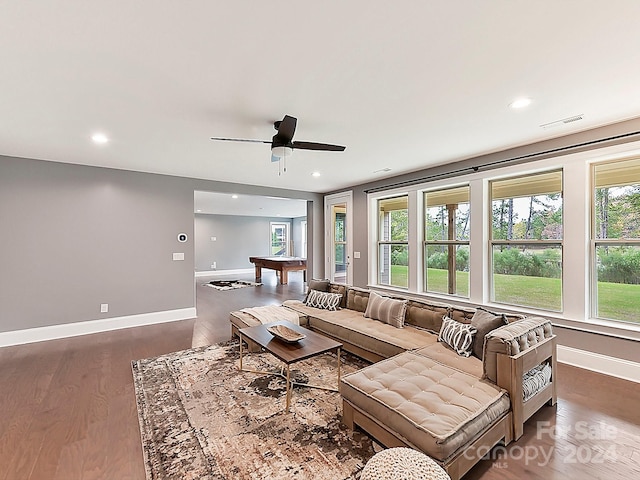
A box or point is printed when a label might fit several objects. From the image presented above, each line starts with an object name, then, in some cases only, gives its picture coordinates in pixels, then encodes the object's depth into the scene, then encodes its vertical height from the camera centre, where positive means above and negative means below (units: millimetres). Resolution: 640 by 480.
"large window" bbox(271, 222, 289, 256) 13578 +149
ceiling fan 2582 +949
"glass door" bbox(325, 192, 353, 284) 7078 +102
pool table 8798 -678
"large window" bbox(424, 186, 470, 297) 4641 +20
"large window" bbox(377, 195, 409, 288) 5594 +23
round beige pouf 1299 -1021
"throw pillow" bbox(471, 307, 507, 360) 2508 -725
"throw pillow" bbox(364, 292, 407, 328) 3383 -803
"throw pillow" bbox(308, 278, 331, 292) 4570 -674
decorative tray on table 2748 -892
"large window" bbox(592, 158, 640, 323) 3094 +24
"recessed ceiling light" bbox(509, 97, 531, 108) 2517 +1216
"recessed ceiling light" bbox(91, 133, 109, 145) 3299 +1193
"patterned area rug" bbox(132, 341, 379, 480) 1791 -1357
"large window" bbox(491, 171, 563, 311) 3656 +22
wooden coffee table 2457 -947
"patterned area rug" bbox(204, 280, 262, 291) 8664 -1301
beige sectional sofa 1653 -987
